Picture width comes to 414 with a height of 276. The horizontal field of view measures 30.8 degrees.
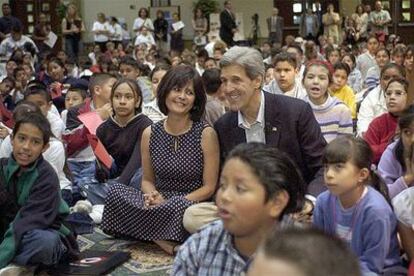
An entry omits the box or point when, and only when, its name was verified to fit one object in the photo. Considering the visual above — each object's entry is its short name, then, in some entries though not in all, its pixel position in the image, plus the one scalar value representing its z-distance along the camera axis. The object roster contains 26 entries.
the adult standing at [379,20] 18.78
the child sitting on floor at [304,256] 1.37
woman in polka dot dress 4.36
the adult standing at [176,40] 18.52
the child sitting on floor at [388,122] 4.85
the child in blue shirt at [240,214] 2.21
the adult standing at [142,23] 18.71
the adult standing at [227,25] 18.08
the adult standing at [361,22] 18.50
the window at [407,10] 21.14
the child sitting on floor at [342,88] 7.24
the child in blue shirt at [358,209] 3.17
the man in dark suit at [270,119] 3.73
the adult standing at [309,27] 19.36
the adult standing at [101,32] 17.94
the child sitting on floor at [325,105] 5.47
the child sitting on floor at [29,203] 3.95
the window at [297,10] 21.92
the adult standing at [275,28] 19.81
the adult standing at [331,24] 19.08
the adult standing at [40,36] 16.20
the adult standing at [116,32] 18.27
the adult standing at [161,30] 19.00
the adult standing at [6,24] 14.89
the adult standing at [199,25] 19.27
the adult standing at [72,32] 17.48
